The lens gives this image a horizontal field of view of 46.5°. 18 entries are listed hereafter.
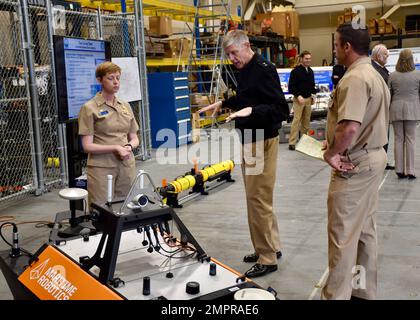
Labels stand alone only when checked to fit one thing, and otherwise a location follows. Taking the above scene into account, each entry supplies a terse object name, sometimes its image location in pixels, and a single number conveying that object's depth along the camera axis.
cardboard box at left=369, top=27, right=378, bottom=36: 18.77
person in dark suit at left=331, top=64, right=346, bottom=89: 10.16
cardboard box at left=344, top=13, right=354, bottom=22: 19.46
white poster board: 8.76
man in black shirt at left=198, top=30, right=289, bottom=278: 3.84
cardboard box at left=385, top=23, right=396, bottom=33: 18.55
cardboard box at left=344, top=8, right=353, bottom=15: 19.95
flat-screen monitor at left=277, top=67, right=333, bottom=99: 13.75
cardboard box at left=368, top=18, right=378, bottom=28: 18.70
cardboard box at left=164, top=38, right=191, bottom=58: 13.19
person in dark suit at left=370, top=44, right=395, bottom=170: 7.13
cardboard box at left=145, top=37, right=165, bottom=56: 11.82
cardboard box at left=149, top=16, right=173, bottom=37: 12.63
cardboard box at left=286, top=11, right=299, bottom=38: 19.77
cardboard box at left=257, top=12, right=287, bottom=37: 19.34
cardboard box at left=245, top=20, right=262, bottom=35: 16.70
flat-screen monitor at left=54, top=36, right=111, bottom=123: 5.46
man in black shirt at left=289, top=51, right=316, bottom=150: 10.27
